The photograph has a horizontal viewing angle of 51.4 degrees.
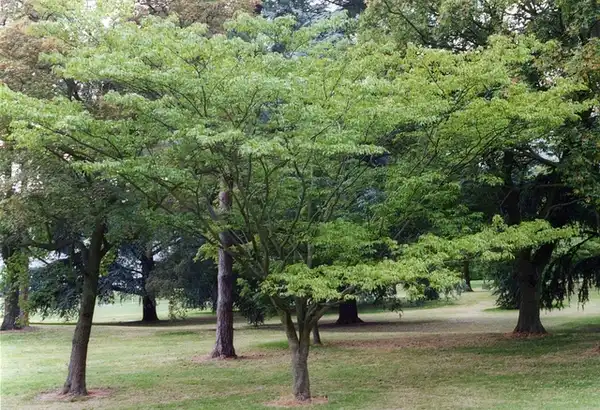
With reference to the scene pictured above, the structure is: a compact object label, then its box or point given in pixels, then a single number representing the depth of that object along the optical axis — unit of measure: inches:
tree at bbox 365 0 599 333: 522.9
